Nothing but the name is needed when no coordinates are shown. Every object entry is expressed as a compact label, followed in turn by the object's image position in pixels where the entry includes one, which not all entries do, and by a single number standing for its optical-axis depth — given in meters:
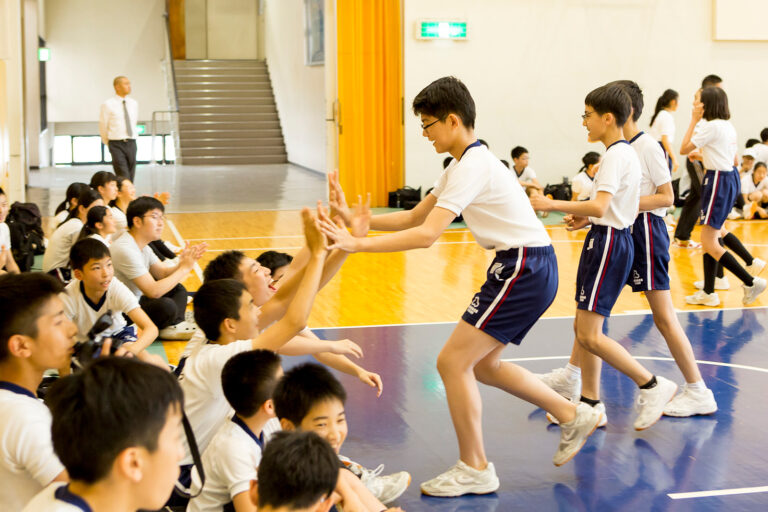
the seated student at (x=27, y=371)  2.08
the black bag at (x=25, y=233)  7.18
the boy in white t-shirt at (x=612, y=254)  3.98
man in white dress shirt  11.41
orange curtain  12.20
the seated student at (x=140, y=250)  5.20
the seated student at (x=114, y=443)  1.55
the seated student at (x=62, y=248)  5.68
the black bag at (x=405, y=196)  12.18
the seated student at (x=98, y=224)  5.20
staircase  19.77
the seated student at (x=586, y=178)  10.38
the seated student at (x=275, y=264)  4.13
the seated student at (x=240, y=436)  2.58
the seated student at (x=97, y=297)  4.17
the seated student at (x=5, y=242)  5.61
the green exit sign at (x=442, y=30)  12.25
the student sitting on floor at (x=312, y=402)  2.62
